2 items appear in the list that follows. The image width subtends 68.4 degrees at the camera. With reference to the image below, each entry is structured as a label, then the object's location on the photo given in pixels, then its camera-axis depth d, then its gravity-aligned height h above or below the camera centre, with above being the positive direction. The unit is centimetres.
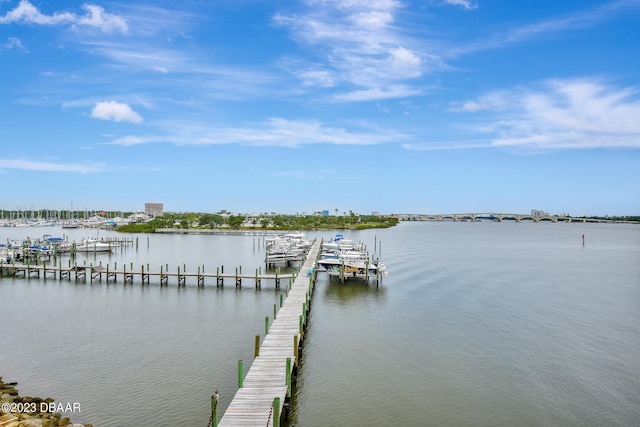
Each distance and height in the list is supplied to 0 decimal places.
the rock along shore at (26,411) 1404 -614
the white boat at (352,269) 4253 -453
